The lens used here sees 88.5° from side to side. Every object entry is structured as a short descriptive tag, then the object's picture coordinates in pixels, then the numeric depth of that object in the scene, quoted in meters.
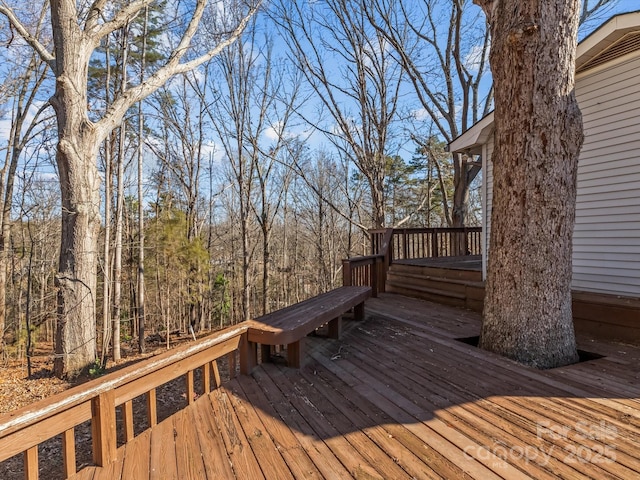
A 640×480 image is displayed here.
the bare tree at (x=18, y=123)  9.68
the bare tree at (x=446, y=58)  9.82
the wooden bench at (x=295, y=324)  2.75
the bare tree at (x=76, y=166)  4.96
